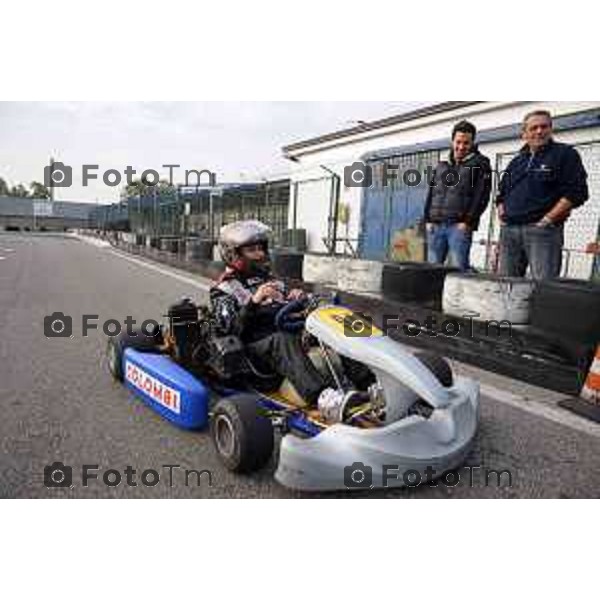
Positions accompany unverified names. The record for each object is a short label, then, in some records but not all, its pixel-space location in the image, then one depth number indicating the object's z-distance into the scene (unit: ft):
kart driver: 9.02
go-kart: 7.31
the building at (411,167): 28.66
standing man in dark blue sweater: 14.70
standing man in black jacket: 17.07
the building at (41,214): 182.70
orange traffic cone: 11.18
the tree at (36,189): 267.59
